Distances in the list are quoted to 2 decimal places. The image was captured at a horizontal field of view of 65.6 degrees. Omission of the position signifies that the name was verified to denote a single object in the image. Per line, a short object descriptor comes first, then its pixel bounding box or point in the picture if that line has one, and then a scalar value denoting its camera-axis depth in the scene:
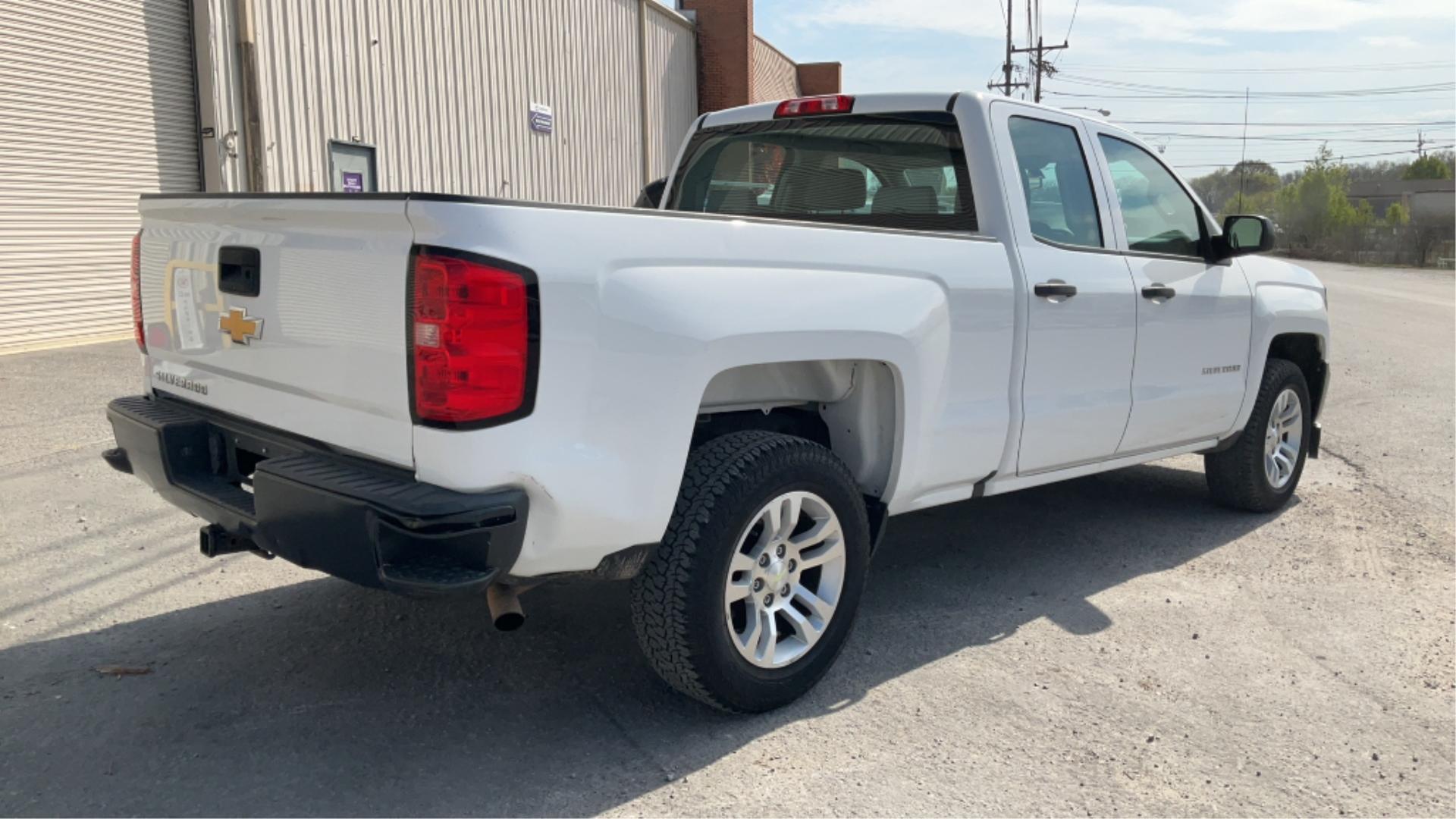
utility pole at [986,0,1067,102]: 56.84
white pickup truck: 2.71
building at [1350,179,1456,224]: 56.53
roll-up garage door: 9.59
